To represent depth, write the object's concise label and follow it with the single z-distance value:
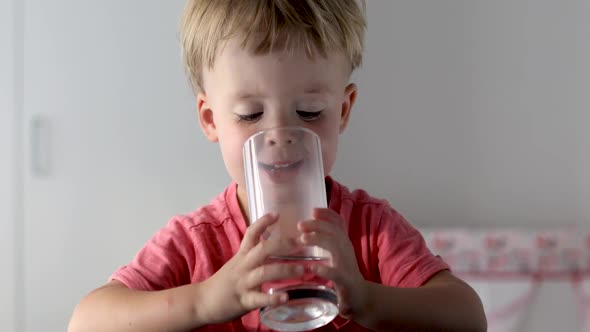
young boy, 0.83
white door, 2.02
